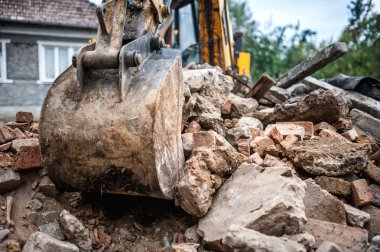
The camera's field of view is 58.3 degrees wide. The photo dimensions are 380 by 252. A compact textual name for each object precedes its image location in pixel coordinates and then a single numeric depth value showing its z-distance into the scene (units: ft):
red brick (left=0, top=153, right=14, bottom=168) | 8.86
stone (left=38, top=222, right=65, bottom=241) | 7.35
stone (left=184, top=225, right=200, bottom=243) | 7.36
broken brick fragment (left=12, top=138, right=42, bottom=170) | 8.77
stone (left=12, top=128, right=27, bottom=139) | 10.09
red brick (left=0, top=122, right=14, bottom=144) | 9.63
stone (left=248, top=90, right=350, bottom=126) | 11.30
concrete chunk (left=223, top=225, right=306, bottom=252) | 5.62
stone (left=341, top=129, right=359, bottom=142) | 11.14
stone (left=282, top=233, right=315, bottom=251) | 6.34
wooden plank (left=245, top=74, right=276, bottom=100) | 14.07
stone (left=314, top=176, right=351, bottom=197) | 8.70
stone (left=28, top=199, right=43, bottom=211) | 8.29
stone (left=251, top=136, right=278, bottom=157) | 9.77
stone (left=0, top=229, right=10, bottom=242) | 6.98
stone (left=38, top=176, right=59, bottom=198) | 8.55
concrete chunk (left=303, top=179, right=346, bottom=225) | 7.82
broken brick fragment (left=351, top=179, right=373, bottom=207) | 8.48
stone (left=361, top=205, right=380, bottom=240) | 8.09
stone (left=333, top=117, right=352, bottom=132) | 11.90
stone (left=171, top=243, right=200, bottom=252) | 6.67
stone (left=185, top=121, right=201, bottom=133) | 10.07
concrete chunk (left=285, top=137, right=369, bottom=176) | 8.79
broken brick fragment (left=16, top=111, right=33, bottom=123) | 11.30
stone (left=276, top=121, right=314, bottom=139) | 10.80
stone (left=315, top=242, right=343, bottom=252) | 6.16
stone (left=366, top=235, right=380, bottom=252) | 6.56
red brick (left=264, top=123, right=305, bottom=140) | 10.43
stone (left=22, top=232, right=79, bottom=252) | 6.50
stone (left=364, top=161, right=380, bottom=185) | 9.40
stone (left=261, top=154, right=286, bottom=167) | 9.10
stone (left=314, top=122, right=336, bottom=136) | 11.32
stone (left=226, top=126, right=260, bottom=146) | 10.34
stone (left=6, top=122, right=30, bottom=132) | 10.81
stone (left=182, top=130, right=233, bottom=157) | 9.05
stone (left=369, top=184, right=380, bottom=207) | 8.87
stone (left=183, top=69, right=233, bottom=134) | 10.53
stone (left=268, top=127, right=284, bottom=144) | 10.15
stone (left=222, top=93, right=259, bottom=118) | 12.46
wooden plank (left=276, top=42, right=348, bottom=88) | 14.89
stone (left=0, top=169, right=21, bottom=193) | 8.34
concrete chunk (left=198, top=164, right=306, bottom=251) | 6.30
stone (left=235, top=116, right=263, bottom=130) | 11.51
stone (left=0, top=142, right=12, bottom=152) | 9.37
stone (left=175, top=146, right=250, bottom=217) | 7.30
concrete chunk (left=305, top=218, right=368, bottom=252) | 6.84
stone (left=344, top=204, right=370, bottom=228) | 7.87
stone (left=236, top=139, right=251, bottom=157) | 9.73
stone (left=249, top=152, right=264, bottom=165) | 9.20
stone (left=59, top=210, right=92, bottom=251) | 7.09
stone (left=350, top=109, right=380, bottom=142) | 12.41
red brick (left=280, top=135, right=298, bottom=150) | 9.85
